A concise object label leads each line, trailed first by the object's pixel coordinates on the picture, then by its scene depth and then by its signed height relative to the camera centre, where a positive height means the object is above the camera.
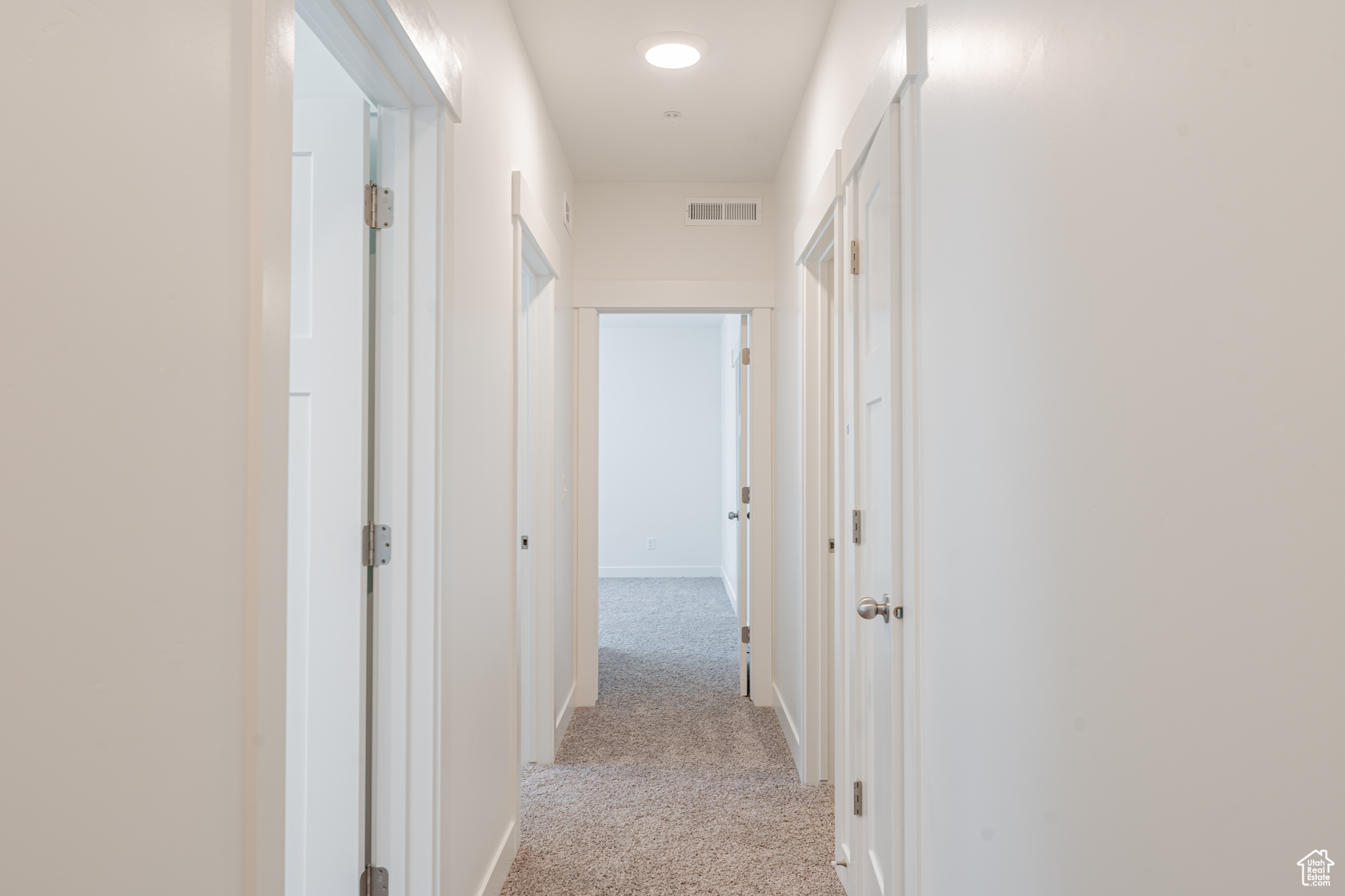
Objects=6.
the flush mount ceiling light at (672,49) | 2.50 +1.33
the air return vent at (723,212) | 3.81 +1.20
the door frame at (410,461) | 1.62 -0.01
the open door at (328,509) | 1.57 -0.10
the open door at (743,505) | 3.88 -0.24
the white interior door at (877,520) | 1.61 -0.14
